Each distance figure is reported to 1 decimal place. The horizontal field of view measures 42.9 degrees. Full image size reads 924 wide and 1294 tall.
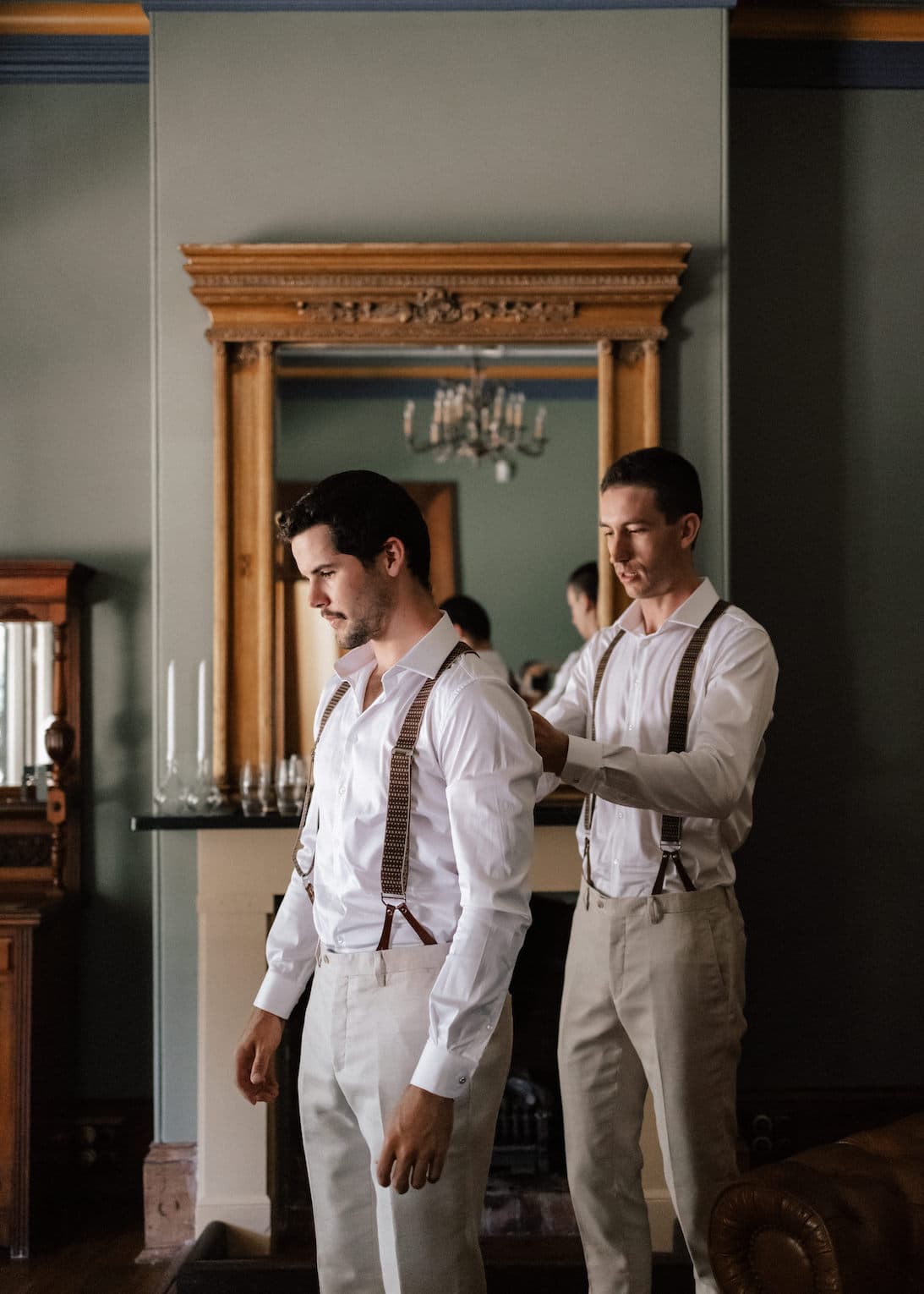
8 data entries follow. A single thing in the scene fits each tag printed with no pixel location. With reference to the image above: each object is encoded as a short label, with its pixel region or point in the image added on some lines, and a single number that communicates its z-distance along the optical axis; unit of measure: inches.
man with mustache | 58.1
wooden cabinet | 128.5
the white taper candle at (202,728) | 124.0
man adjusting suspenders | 81.9
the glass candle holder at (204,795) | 120.9
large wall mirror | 123.5
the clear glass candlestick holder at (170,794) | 121.9
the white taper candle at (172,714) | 123.3
